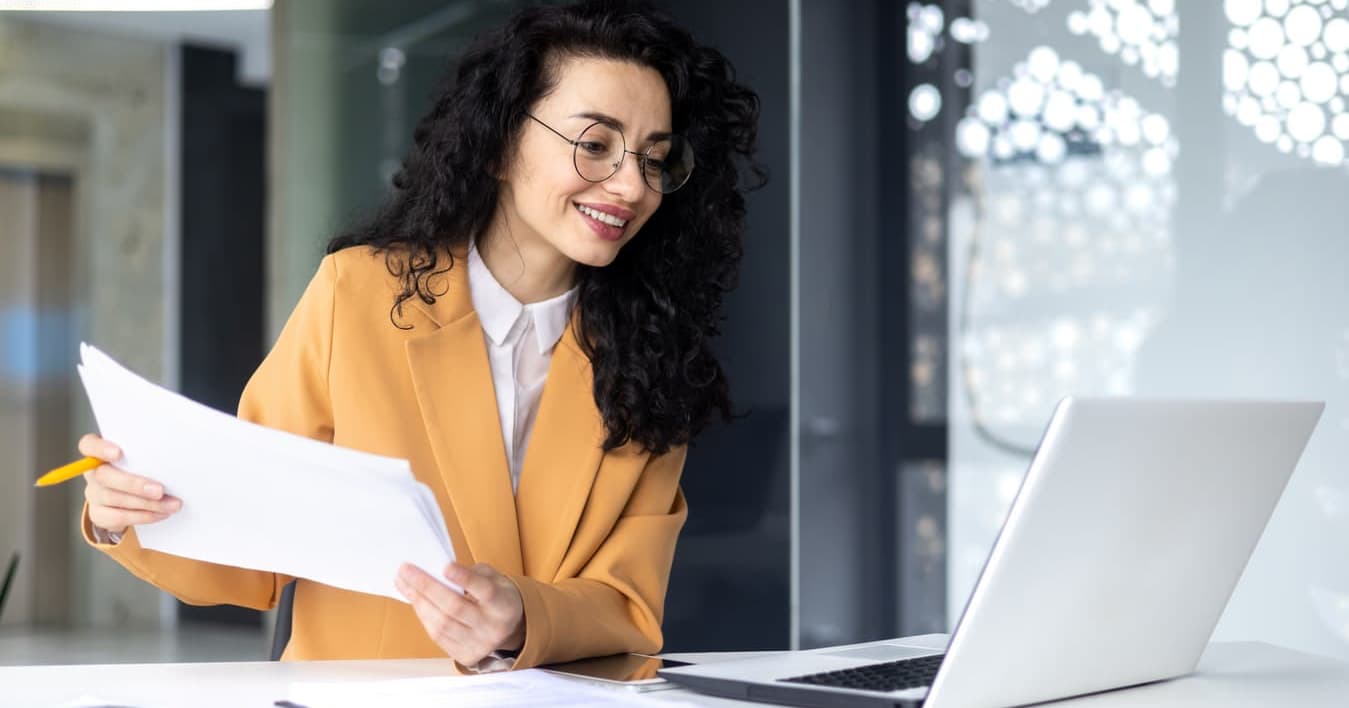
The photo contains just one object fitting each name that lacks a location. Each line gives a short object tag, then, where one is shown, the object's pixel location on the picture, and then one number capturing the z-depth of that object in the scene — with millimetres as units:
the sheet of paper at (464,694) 1115
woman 1679
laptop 1019
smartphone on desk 1235
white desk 1169
